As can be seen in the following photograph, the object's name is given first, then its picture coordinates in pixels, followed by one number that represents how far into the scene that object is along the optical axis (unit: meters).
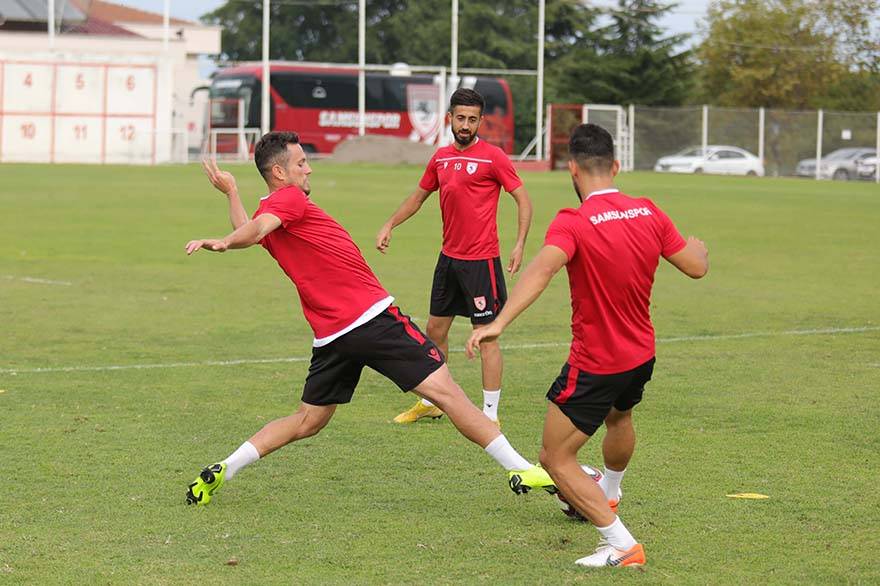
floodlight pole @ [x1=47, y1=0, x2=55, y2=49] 59.53
